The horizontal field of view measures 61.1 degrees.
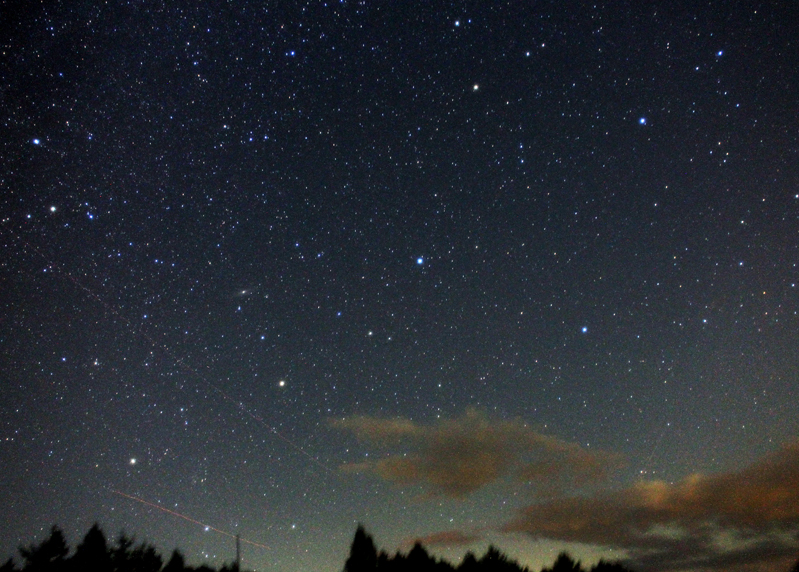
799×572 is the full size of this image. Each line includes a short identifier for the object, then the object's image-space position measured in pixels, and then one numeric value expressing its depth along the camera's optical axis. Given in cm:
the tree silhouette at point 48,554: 2295
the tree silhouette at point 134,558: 2614
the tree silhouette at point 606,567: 2844
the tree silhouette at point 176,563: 2622
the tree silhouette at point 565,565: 2852
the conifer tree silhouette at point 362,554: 2431
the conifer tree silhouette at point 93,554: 2352
